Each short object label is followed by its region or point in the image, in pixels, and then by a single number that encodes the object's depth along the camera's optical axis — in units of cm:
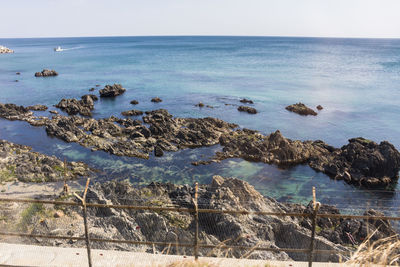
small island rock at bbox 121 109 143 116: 4203
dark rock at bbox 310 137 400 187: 2478
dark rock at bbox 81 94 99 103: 4689
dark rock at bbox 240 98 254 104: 4900
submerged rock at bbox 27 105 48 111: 4425
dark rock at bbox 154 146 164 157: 2834
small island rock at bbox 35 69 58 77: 7494
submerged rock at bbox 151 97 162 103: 5024
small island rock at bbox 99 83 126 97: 5382
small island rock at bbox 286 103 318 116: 4319
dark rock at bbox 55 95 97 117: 4275
